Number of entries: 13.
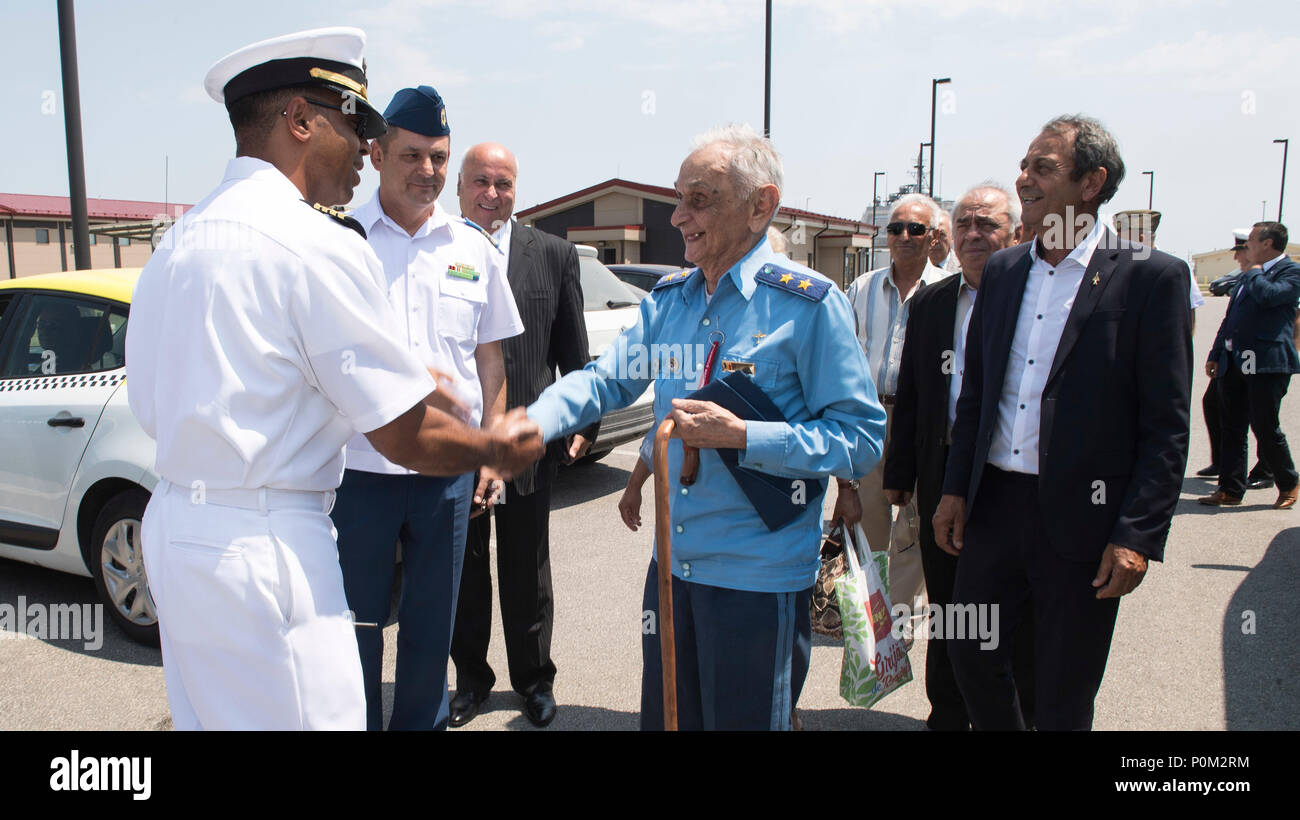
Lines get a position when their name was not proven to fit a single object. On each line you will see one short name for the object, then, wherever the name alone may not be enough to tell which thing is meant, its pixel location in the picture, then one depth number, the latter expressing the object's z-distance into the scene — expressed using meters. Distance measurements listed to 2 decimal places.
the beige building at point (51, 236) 30.20
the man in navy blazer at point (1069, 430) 2.41
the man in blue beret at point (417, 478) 2.79
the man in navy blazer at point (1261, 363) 7.02
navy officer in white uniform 1.62
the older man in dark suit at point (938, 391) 3.47
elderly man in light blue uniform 2.12
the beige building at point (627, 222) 25.22
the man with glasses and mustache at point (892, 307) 4.61
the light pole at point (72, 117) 7.30
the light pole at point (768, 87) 16.02
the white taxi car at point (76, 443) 4.29
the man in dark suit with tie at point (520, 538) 3.71
